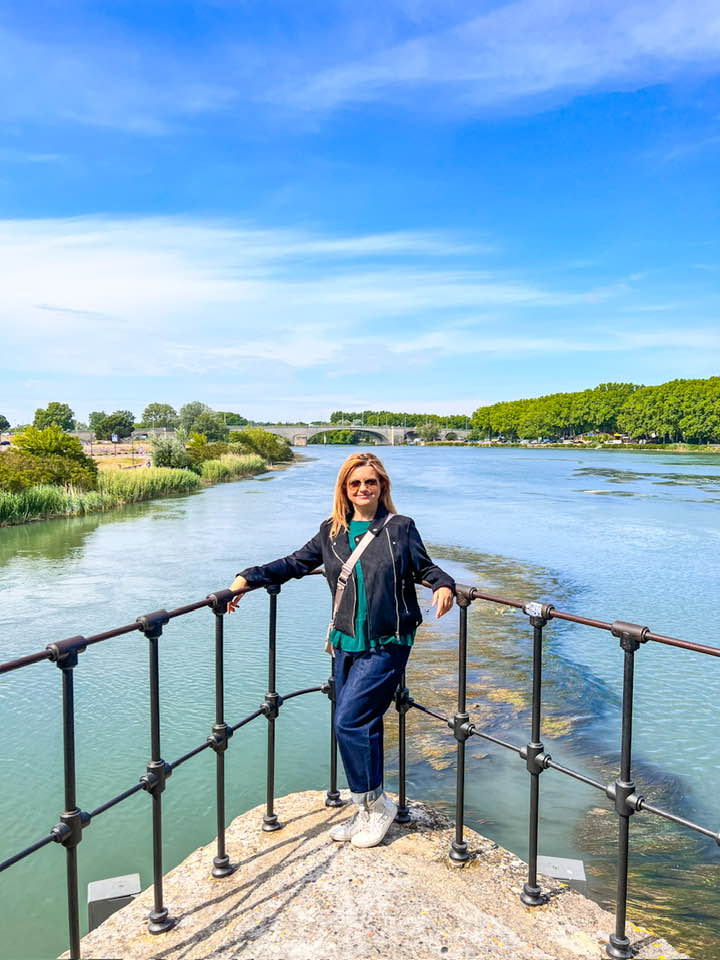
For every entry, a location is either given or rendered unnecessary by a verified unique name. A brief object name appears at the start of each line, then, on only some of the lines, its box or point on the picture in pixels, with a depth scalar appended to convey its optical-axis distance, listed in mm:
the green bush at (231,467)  46325
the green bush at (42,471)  26141
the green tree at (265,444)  70125
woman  3373
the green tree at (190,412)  91800
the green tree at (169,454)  43344
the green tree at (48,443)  29797
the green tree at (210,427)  80938
